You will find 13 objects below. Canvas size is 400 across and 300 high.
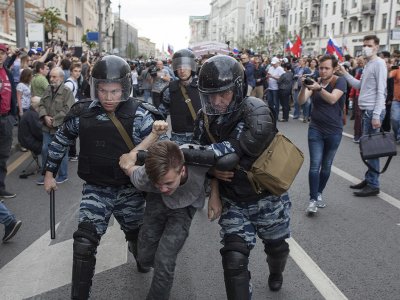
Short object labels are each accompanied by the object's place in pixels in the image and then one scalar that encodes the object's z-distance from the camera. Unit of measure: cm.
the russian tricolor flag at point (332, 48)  1461
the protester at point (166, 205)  274
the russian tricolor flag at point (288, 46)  2681
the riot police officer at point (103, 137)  327
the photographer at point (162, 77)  756
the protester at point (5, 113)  616
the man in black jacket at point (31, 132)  743
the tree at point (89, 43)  4397
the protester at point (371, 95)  612
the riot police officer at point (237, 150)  280
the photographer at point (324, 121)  532
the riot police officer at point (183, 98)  563
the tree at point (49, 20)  2795
